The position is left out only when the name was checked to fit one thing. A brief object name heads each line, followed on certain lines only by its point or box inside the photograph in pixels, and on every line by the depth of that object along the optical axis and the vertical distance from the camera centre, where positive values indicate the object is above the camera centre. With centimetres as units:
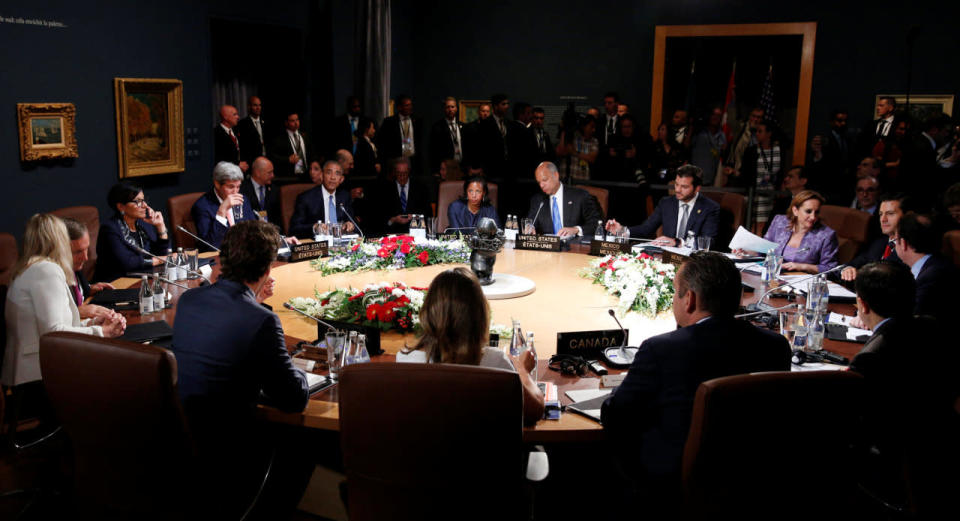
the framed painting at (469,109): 1037 +68
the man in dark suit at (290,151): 818 +3
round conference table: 245 -69
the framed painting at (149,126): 656 +21
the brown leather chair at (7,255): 390 -54
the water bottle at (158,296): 353 -65
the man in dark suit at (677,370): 221 -57
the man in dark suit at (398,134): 888 +27
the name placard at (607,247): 484 -51
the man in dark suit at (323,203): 612 -37
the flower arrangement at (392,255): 450 -57
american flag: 931 +84
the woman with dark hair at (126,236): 430 -49
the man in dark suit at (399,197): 707 -35
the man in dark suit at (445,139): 901 +23
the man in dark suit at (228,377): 238 -68
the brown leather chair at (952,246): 432 -39
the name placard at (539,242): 516 -52
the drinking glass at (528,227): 536 -44
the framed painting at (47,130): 574 +13
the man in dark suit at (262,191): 647 -32
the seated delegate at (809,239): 470 -41
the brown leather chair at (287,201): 630 -37
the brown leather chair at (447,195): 639 -29
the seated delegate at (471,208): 580 -36
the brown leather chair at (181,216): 542 -45
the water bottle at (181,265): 410 -60
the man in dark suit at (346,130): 848 +28
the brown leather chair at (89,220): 496 -47
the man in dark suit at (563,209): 596 -35
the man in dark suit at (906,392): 259 -73
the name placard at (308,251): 469 -57
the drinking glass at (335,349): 278 -68
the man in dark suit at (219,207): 530 -37
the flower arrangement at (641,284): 362 -56
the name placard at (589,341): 291 -66
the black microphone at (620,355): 288 -71
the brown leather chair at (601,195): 621 -24
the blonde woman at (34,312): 301 -63
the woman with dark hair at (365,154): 838 +3
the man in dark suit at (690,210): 549 -30
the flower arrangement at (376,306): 325 -63
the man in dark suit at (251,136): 785 +17
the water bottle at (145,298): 346 -65
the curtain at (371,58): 892 +114
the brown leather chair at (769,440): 201 -71
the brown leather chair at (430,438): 195 -71
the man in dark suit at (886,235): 445 -36
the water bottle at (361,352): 274 -68
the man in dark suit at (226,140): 752 +12
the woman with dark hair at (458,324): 228 -48
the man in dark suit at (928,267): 354 -42
